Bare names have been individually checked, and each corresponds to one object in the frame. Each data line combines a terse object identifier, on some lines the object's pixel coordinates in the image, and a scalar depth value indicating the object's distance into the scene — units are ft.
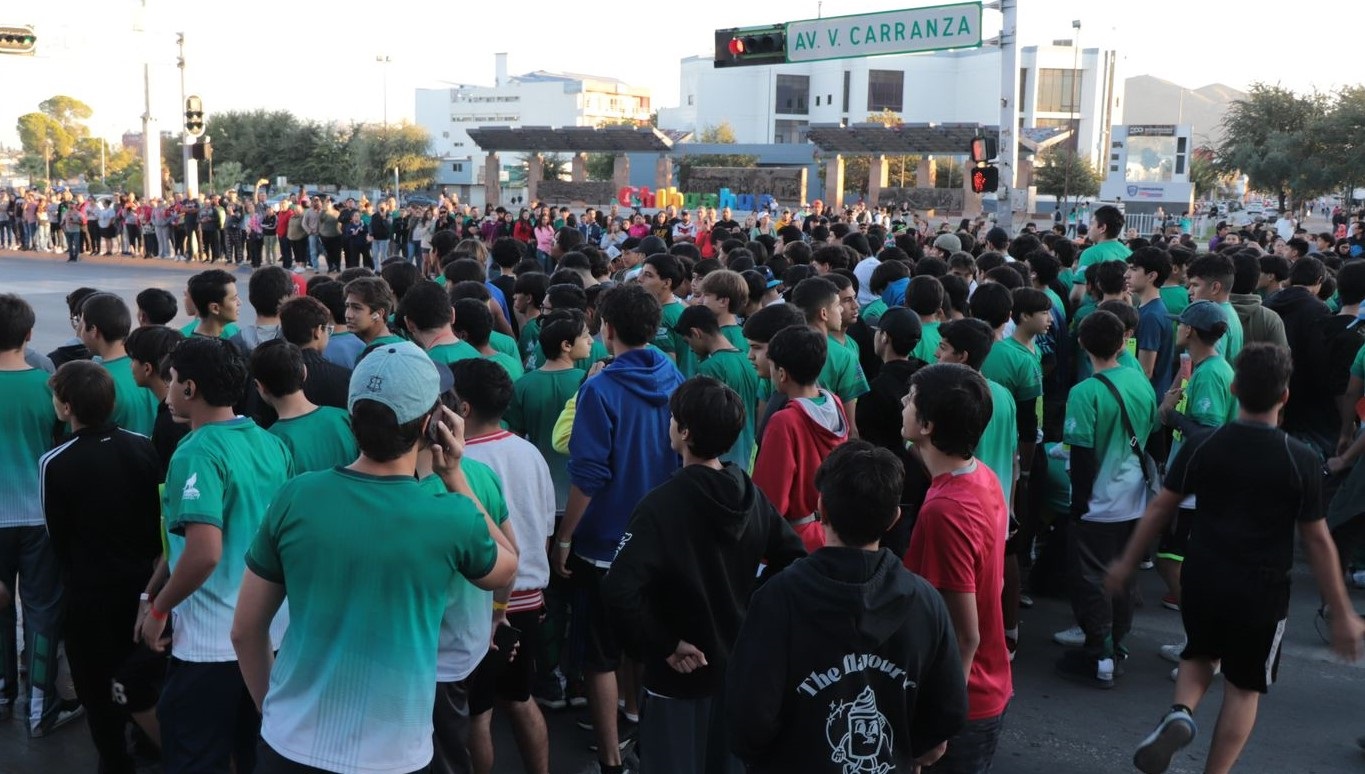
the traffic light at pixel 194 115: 85.25
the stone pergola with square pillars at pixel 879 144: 143.33
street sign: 54.24
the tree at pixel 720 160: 214.28
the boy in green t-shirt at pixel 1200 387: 19.83
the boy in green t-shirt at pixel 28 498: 16.14
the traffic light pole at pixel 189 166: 93.40
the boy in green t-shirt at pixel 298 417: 13.71
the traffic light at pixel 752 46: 68.23
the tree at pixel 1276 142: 144.36
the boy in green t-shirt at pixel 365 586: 9.40
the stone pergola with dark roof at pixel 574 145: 166.30
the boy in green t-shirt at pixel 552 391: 17.69
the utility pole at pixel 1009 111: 49.52
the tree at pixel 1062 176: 210.38
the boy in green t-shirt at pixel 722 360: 18.95
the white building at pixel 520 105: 408.46
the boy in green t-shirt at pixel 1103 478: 18.90
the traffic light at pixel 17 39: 87.66
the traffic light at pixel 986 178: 51.81
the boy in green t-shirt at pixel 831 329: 19.70
